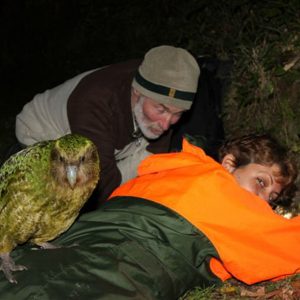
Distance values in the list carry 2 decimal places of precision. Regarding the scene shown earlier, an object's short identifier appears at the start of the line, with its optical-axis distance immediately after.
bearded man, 4.21
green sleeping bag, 2.83
